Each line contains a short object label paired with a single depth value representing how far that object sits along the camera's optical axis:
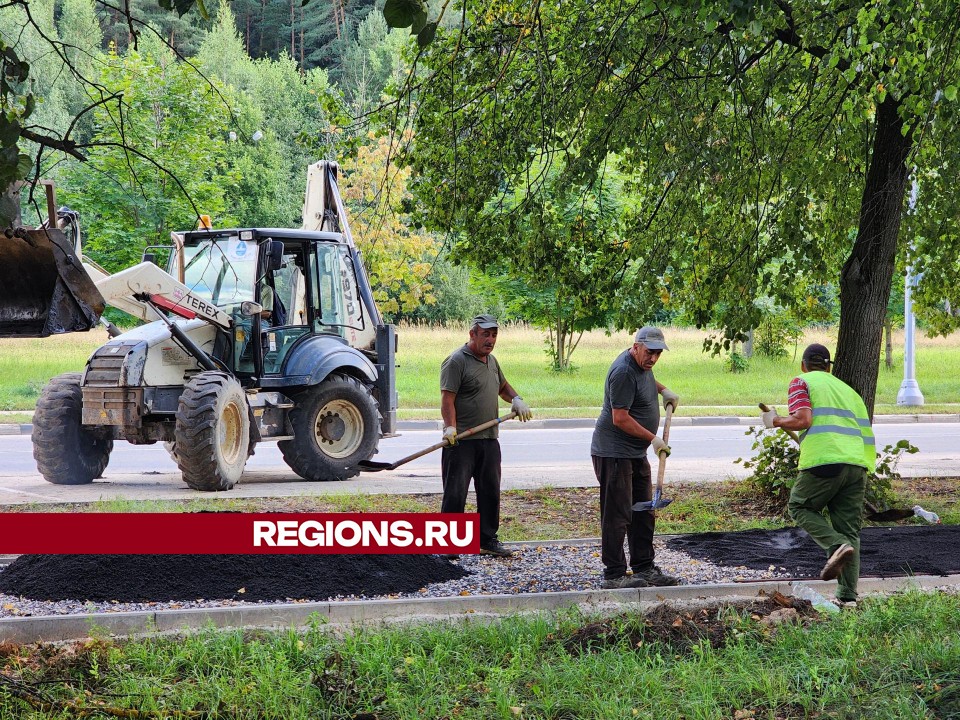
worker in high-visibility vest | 13.77
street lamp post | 45.75
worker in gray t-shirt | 14.19
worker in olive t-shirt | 16.09
